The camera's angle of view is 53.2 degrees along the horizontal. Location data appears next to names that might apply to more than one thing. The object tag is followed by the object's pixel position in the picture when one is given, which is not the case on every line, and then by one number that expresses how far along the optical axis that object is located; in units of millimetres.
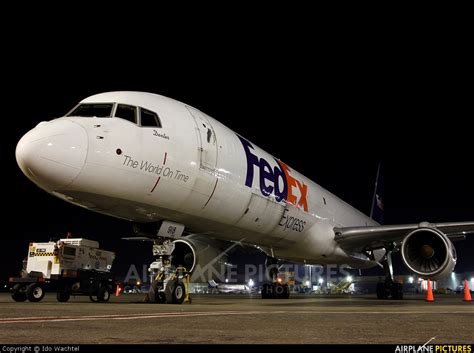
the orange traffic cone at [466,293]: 15862
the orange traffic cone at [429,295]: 14234
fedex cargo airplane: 7777
